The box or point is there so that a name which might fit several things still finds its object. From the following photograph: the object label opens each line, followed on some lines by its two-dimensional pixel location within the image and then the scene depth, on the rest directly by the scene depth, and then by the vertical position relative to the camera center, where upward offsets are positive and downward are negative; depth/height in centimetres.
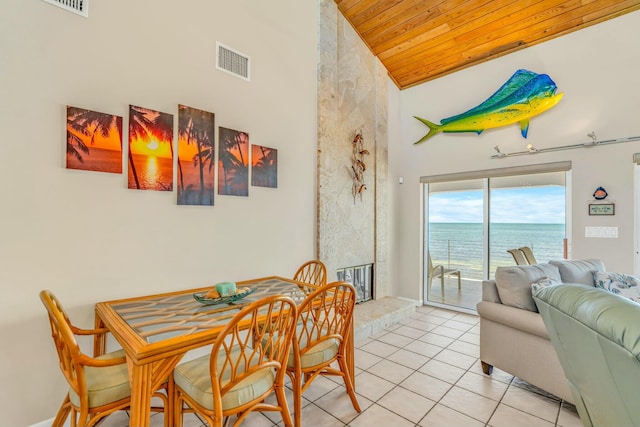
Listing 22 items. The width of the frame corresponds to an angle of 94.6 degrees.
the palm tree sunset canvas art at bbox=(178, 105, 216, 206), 239 +45
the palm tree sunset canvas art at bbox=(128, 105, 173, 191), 214 +45
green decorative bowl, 192 -59
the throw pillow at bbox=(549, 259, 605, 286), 262 -50
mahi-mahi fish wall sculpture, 345 +136
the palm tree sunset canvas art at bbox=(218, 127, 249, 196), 263 +44
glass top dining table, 126 -62
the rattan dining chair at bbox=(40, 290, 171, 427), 129 -84
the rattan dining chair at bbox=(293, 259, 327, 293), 293 -67
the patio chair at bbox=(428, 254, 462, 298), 444 -90
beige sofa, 212 -87
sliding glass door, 360 -16
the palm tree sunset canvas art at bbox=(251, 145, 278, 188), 288 +45
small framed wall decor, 310 +6
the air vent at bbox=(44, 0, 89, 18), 189 +133
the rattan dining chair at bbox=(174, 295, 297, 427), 136 -86
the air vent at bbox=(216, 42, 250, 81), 265 +138
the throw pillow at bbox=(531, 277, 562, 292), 221 -53
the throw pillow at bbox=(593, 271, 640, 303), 235 -57
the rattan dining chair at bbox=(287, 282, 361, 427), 180 -88
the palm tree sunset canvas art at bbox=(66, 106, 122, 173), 190 +46
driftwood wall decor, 398 +66
